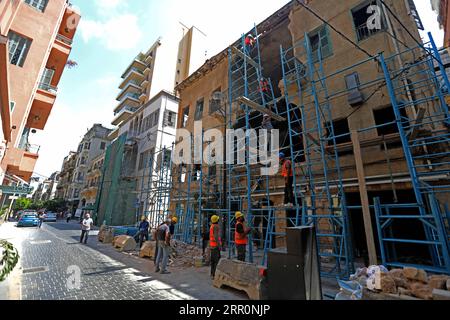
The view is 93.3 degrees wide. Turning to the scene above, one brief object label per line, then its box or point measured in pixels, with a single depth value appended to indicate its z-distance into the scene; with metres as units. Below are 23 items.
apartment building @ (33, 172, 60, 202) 68.06
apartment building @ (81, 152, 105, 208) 31.87
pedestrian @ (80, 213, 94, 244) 12.02
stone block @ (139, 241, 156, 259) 8.90
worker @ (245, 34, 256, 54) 12.32
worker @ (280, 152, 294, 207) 7.03
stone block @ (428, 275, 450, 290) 3.31
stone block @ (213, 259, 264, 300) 4.62
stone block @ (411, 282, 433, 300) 3.16
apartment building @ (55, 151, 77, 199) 47.16
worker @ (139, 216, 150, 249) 11.04
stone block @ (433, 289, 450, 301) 2.95
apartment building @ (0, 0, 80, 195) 10.39
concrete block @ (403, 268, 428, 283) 3.49
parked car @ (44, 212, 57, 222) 31.34
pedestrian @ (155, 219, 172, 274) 6.91
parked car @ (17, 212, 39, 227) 22.31
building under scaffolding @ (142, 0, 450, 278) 6.22
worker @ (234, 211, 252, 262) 6.55
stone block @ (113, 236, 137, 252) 10.57
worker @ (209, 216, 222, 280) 6.49
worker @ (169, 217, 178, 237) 9.33
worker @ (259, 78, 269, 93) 10.59
